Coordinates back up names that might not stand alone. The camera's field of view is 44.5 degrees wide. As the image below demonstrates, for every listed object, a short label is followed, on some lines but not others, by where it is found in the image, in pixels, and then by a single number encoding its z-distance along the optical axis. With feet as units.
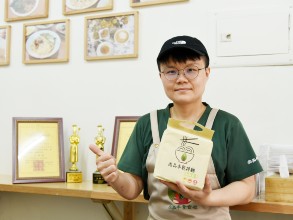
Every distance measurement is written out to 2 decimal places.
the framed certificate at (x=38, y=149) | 5.85
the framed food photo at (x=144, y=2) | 5.83
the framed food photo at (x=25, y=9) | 6.66
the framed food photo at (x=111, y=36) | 6.02
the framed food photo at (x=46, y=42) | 6.49
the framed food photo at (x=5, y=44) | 6.90
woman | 3.72
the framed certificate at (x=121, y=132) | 5.70
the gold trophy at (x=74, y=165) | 5.86
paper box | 4.11
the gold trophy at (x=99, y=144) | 5.67
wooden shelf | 4.09
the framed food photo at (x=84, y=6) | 6.23
